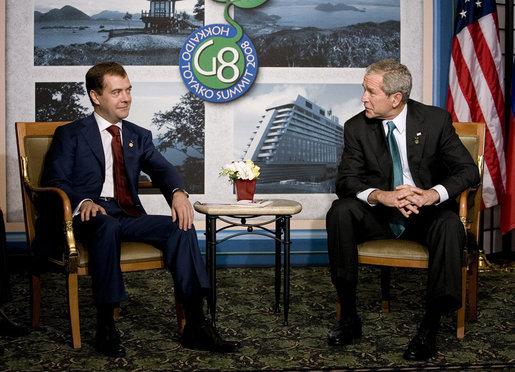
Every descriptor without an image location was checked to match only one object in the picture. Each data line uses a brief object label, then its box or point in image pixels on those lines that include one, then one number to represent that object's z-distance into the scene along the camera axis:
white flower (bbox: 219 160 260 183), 3.31
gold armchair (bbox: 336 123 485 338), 2.95
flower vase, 3.35
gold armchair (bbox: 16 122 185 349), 2.84
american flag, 4.87
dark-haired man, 2.80
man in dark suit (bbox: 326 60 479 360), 2.82
